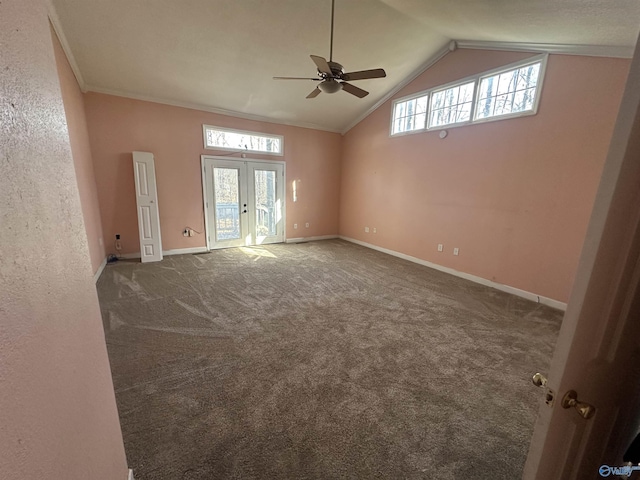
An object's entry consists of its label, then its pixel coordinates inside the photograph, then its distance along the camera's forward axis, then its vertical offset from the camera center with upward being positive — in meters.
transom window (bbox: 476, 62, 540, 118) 3.31 +1.42
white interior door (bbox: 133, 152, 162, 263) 4.39 -0.47
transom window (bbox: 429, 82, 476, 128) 4.00 +1.44
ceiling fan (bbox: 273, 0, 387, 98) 2.68 +1.25
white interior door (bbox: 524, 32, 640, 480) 0.50 -0.30
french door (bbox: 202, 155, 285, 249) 5.33 -0.38
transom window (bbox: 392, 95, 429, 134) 4.70 +1.47
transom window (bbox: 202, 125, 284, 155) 5.19 +0.94
